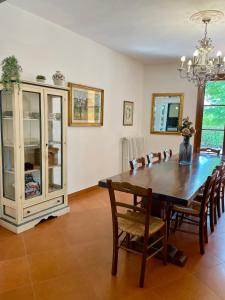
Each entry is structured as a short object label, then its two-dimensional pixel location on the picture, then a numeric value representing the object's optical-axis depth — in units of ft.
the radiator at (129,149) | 17.79
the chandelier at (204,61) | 9.82
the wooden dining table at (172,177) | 7.04
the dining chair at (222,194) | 11.72
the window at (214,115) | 17.24
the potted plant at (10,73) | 8.50
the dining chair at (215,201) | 9.32
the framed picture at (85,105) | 12.94
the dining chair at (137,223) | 6.45
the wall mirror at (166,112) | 18.62
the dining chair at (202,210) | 7.99
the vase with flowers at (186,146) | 11.36
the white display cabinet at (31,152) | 9.28
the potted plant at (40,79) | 9.82
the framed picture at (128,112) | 17.80
